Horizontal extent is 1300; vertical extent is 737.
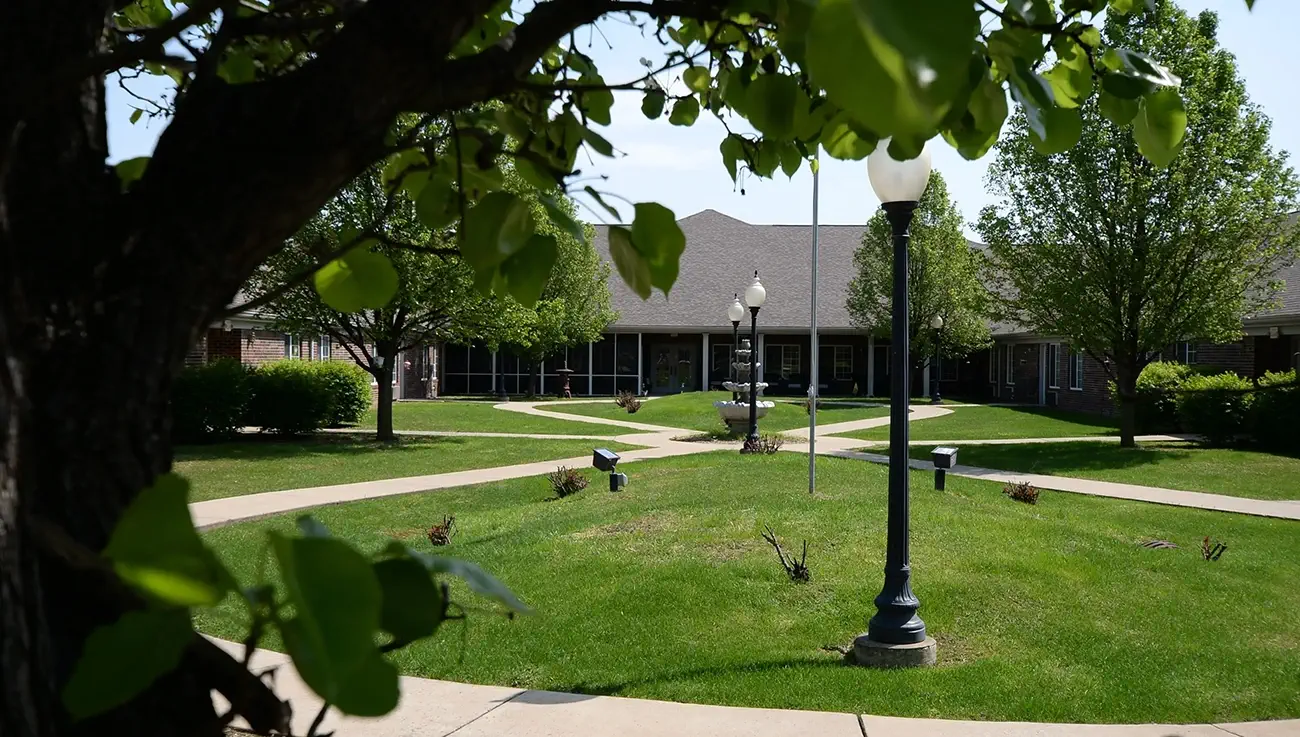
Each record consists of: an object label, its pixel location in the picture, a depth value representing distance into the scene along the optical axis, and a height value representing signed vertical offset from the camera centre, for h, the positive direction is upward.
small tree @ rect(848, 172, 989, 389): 41.19 +3.54
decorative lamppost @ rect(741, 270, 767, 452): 19.20 +0.49
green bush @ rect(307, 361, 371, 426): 26.95 -0.66
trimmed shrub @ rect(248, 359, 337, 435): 24.98 -0.88
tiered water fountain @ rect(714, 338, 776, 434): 24.33 -0.97
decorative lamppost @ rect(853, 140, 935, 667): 6.84 -1.01
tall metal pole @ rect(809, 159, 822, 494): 12.47 -0.72
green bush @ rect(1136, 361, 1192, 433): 25.61 -0.65
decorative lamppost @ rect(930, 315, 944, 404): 39.59 -0.07
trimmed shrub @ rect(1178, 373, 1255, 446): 22.70 -0.82
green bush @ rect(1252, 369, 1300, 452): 21.47 -0.95
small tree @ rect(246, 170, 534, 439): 21.34 +1.24
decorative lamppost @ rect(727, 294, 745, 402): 23.45 +1.23
